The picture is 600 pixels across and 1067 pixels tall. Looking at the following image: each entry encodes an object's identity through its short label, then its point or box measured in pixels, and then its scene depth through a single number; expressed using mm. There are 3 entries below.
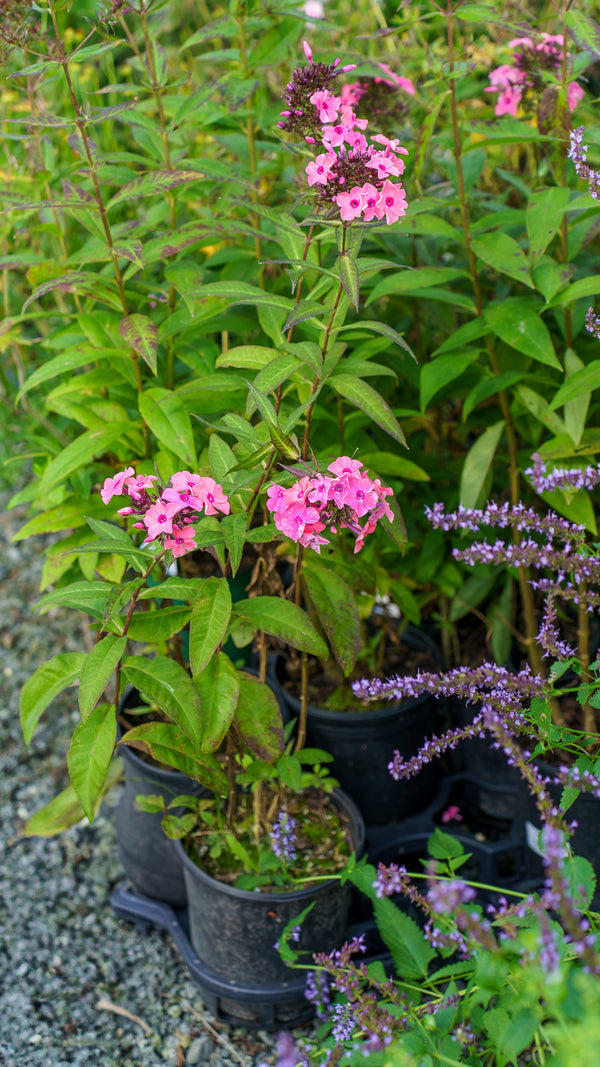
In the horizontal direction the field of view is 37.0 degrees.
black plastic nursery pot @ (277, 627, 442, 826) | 1765
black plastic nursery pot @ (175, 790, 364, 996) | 1468
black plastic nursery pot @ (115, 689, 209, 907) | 1743
